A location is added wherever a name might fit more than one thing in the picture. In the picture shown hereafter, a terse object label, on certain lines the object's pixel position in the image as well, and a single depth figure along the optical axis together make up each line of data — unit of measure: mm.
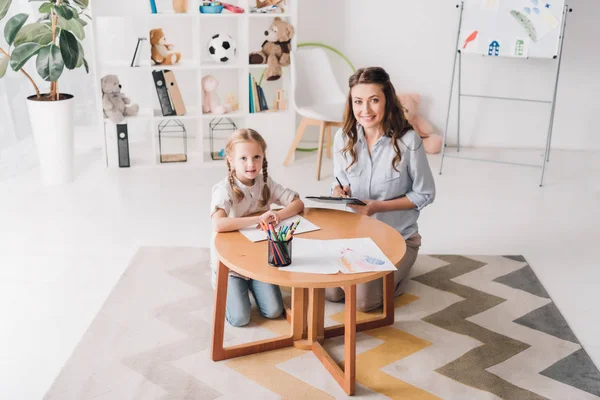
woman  2375
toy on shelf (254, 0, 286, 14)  4152
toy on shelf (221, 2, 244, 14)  4082
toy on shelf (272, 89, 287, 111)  4367
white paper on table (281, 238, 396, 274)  1870
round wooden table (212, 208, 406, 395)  1837
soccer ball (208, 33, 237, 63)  4133
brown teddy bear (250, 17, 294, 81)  4133
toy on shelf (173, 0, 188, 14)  4012
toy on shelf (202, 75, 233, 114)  4191
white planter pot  3738
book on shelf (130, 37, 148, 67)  4023
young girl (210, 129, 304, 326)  2201
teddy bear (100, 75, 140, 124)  4027
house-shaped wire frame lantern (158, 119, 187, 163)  4302
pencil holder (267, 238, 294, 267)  1870
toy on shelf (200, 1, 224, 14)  4035
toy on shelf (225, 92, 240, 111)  4332
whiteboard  3836
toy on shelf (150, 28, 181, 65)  4023
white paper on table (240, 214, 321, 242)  2090
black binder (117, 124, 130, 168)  4105
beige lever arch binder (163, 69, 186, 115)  4105
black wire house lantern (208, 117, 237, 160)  4637
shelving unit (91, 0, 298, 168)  4043
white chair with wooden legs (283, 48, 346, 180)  4078
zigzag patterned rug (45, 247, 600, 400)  2012
